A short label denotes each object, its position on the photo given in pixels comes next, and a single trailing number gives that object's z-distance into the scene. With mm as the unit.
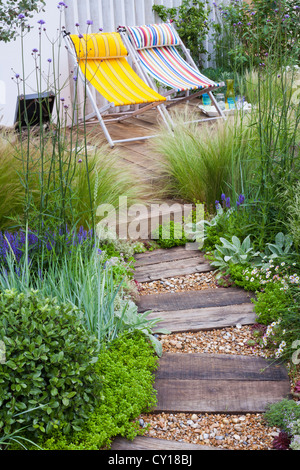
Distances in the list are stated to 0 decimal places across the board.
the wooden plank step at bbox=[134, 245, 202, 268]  3679
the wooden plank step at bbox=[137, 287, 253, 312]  3100
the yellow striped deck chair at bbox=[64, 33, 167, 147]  5367
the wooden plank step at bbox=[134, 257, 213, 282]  3482
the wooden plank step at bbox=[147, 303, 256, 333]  2904
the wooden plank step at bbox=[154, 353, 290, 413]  2340
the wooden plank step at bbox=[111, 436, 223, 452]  2125
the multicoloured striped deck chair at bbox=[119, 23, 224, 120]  5898
